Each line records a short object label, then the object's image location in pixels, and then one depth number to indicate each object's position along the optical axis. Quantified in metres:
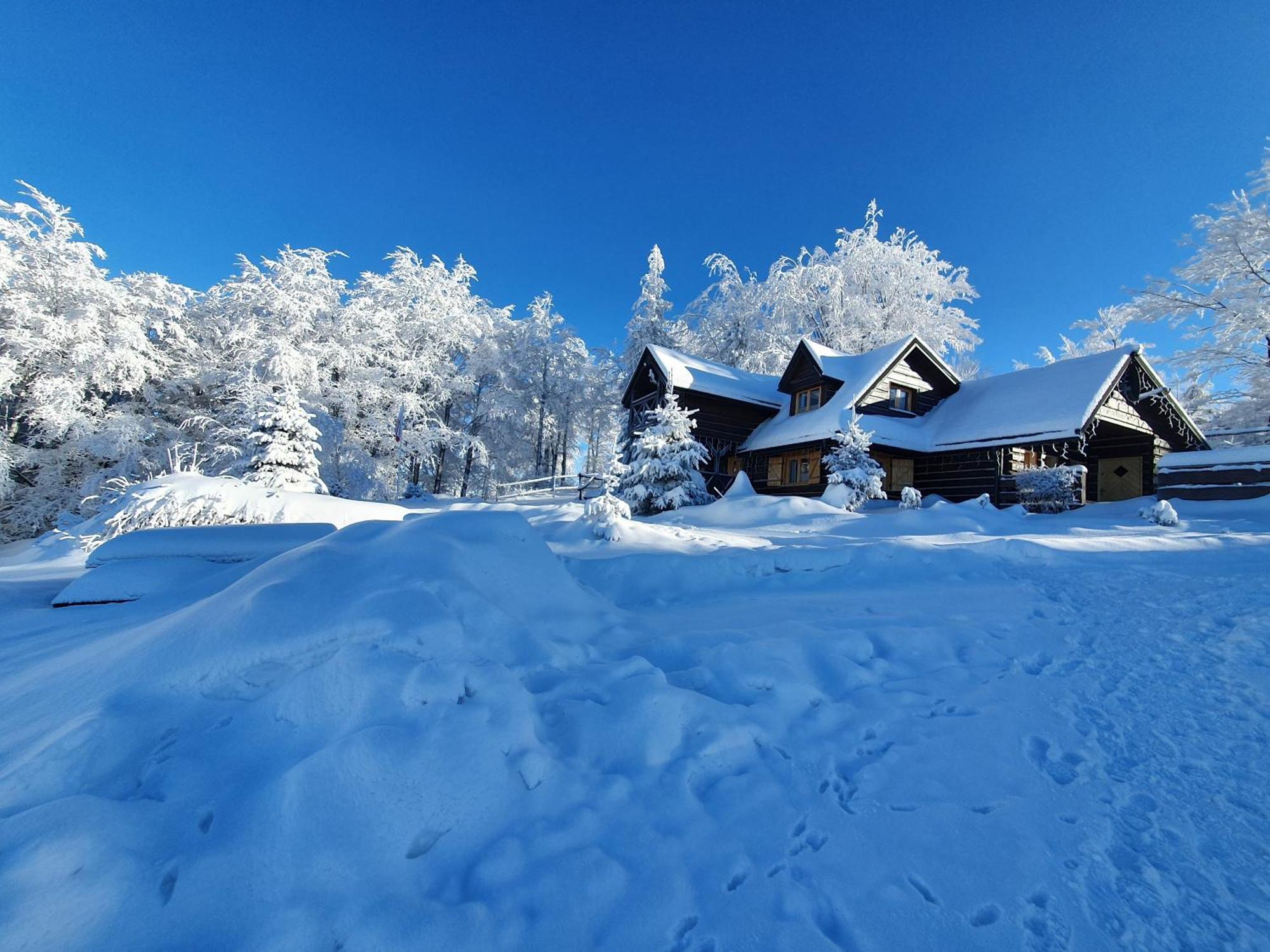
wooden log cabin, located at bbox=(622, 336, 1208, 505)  15.97
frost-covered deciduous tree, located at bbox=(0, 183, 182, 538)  16.30
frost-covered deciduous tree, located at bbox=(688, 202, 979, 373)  25.88
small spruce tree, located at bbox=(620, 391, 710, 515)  15.77
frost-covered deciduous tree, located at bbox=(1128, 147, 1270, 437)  14.55
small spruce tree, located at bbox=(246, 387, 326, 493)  15.20
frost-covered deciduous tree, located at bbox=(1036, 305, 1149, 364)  19.20
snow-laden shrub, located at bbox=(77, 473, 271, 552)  7.71
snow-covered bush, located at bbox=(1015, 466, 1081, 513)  13.38
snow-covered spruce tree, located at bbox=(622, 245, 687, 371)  28.78
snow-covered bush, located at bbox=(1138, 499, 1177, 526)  9.71
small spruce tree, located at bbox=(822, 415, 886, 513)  13.99
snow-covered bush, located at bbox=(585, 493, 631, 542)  8.84
